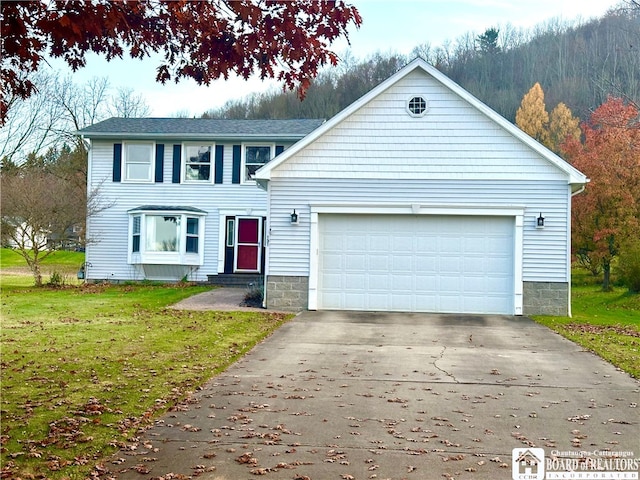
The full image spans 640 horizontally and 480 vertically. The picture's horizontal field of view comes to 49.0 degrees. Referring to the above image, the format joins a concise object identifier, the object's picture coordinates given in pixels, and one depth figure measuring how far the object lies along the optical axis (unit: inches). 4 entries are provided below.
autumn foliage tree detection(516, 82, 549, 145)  1857.8
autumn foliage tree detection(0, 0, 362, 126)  207.5
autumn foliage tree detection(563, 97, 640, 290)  912.3
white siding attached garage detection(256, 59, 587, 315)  625.6
